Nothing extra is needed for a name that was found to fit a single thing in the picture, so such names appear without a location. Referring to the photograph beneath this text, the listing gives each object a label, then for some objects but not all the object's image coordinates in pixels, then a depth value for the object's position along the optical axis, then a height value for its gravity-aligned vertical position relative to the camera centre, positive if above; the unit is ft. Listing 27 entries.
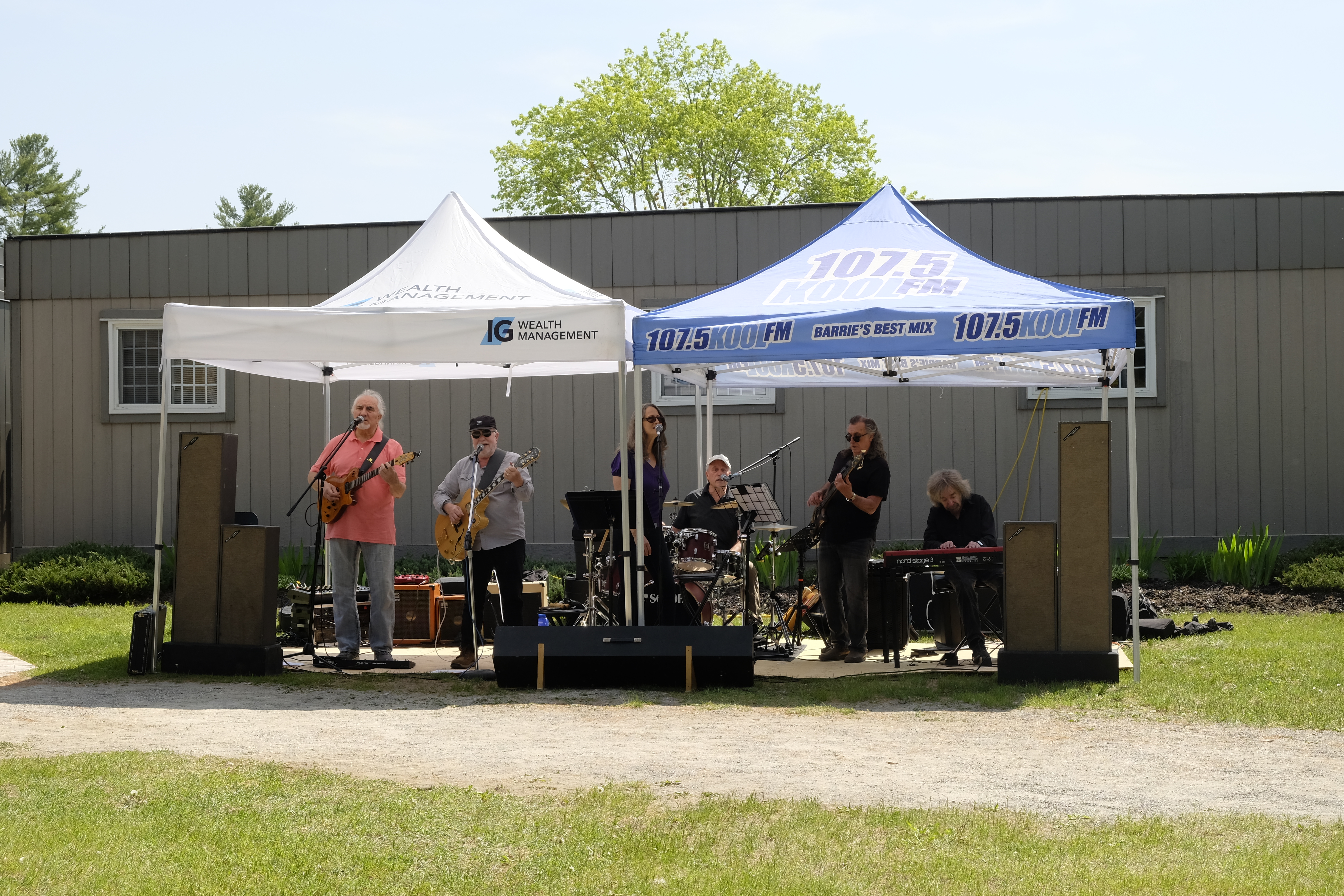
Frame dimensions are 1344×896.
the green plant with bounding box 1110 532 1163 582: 43.47 -2.05
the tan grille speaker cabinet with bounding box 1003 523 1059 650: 26.40 -1.79
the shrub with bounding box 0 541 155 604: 45.19 -2.74
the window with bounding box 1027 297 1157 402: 45.98 +4.31
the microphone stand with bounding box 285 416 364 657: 29.04 -0.87
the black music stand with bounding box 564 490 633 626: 27.76 -0.28
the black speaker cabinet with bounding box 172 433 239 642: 28.48 -0.61
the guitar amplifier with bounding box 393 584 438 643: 34.94 -2.99
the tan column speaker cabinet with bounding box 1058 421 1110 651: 26.22 -0.80
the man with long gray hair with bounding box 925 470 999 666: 30.71 -0.47
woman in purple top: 28.55 -0.64
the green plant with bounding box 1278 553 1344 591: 41.78 -2.45
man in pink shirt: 29.01 -0.66
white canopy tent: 27.02 +3.36
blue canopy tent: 25.44 +3.45
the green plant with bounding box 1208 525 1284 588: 43.42 -2.12
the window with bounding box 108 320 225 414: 49.44 +4.31
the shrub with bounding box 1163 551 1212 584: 44.98 -2.38
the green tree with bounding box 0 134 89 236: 180.04 +40.19
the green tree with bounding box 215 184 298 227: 207.92 +43.70
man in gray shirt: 28.91 -0.36
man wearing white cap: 32.09 -0.49
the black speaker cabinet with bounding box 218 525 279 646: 28.22 -1.80
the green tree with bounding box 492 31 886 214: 137.39 +34.96
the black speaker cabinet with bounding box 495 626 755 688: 26.30 -3.05
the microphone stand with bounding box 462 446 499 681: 28.32 -1.62
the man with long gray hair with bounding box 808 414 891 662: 29.84 -0.67
